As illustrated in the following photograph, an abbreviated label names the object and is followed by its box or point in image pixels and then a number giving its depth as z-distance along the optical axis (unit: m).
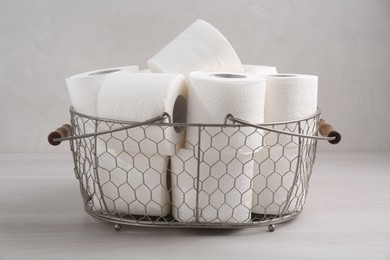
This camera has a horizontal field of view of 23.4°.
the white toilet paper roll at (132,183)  1.22
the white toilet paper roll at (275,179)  1.25
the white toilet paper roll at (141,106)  1.17
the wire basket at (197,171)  1.19
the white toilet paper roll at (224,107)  1.17
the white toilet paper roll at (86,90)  1.26
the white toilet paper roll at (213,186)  1.20
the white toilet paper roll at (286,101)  1.24
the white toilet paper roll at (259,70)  1.34
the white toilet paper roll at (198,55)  1.27
